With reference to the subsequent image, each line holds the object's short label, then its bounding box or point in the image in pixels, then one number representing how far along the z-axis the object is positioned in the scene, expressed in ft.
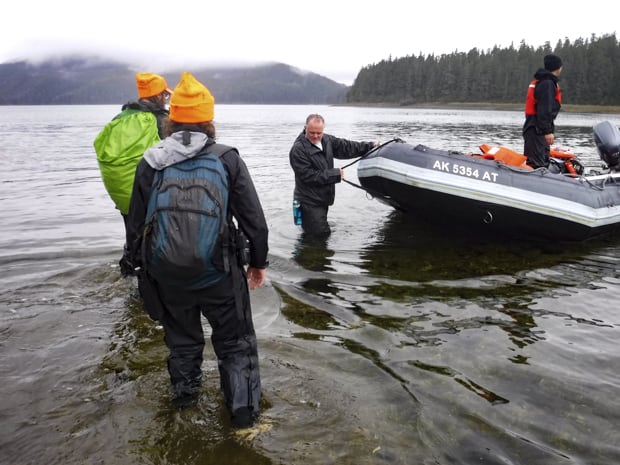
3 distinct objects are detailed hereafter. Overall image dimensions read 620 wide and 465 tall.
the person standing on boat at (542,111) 26.89
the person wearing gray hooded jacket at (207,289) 9.71
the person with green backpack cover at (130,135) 15.64
